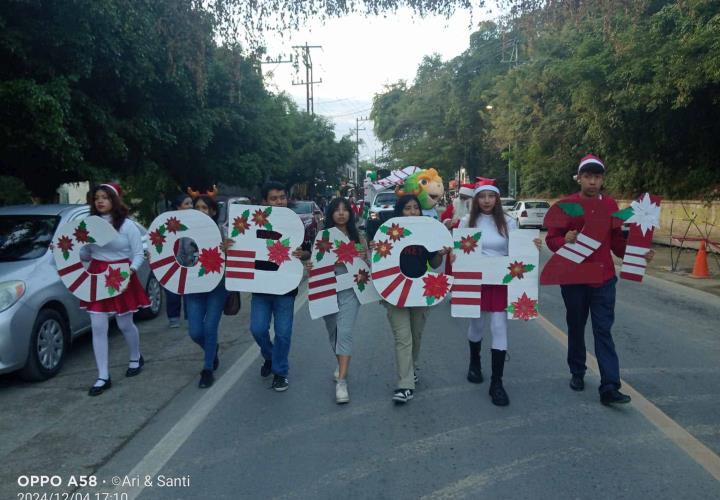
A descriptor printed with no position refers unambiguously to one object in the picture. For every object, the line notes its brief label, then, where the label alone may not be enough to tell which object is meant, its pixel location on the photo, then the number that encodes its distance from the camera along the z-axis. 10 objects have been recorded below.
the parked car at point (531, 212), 29.50
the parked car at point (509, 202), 34.06
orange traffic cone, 13.40
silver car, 5.60
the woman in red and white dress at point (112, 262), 5.68
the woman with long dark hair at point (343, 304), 5.29
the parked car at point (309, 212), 19.33
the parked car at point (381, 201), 20.14
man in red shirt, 5.01
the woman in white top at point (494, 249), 5.12
